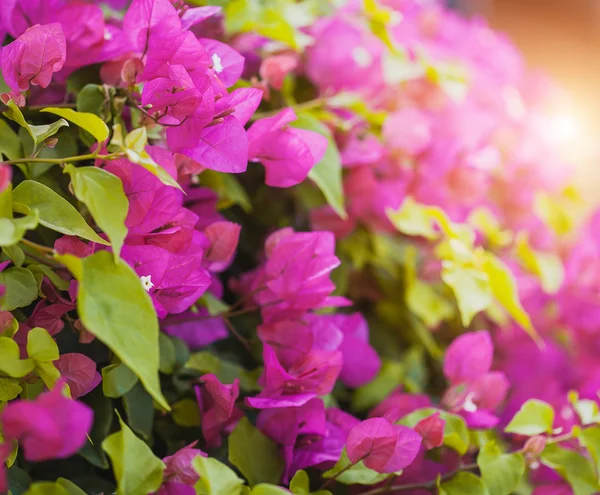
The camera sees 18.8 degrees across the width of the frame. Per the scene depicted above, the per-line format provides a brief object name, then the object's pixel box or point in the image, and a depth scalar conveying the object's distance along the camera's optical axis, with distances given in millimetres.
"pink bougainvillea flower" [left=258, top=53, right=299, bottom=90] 953
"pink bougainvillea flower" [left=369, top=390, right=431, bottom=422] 947
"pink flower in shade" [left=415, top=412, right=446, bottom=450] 885
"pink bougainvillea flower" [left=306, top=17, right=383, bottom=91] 1029
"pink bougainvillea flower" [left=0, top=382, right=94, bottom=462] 748
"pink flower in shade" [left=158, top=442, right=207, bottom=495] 833
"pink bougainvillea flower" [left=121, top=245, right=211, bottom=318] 828
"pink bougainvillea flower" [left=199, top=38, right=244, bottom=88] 875
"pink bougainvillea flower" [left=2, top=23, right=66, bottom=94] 830
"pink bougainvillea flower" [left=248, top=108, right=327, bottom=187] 883
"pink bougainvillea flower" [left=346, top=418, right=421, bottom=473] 854
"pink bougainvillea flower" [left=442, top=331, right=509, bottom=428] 954
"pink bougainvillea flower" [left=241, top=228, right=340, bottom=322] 896
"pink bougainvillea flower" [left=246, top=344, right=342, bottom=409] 873
